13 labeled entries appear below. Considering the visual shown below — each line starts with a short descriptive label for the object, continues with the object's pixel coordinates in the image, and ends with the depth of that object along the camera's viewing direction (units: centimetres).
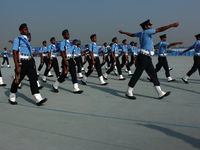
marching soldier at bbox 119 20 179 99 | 542
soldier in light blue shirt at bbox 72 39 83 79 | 1083
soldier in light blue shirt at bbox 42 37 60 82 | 898
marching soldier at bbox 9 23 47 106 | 492
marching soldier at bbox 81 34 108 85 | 789
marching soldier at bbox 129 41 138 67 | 1216
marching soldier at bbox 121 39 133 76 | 1073
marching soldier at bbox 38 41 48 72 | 1099
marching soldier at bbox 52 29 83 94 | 642
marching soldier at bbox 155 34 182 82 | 842
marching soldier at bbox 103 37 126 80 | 938
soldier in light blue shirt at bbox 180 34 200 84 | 787
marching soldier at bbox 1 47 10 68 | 2011
